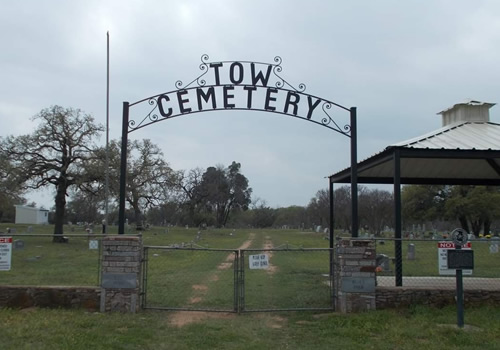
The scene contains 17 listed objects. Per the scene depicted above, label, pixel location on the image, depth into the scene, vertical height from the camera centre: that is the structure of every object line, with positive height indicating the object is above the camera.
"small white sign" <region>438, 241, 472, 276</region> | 9.57 -0.67
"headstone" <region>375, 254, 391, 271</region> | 17.12 -1.53
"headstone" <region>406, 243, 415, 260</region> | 22.42 -1.57
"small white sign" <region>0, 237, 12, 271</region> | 9.41 -0.76
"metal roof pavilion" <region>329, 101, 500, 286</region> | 10.59 +1.53
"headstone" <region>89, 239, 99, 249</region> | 24.52 -1.45
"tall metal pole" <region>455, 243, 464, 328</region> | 8.06 -1.37
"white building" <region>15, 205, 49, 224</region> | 98.38 +0.10
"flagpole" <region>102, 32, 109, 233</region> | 15.44 +5.16
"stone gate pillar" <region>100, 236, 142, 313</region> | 9.30 -1.10
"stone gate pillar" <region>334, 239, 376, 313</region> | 9.43 -1.09
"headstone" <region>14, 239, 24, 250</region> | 26.16 -1.58
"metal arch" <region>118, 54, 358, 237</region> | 10.21 +2.09
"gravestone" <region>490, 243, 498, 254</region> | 27.20 -1.64
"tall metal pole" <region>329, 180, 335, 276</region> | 15.02 +0.10
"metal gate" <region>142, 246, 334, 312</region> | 9.76 -1.84
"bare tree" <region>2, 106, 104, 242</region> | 32.72 +4.34
